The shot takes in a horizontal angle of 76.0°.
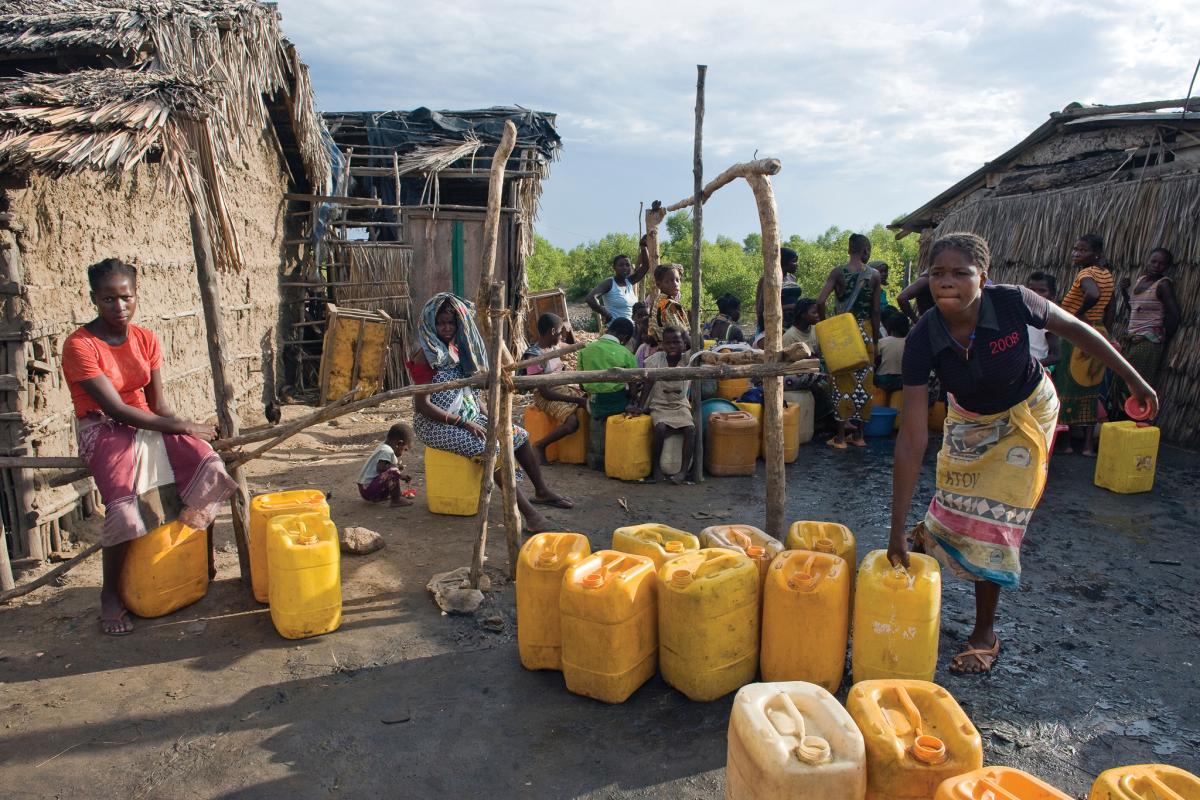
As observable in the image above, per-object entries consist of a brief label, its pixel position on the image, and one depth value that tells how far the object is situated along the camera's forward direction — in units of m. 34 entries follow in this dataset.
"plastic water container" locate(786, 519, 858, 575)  3.46
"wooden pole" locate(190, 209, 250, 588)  3.98
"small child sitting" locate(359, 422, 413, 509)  5.57
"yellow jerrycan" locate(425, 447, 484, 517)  5.25
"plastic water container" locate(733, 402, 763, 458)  6.74
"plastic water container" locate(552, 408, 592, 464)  6.69
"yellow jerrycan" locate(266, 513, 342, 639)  3.48
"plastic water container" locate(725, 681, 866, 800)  1.94
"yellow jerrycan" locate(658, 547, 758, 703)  2.96
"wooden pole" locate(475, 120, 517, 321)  4.00
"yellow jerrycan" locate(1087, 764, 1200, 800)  1.74
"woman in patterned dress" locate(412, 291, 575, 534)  4.93
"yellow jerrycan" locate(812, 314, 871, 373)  6.93
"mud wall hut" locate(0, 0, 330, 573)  3.73
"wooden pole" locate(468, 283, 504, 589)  3.95
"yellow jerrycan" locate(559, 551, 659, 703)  2.95
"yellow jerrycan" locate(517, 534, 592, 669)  3.26
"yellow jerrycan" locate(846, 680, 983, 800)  2.04
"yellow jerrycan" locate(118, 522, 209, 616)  3.71
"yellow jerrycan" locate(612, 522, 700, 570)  3.45
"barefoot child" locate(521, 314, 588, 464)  6.38
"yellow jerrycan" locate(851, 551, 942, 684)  2.88
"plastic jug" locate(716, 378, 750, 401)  7.22
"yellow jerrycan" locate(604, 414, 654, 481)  6.24
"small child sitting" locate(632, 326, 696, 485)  6.21
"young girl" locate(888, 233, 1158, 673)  2.96
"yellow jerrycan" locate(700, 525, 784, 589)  3.37
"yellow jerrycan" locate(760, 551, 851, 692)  2.97
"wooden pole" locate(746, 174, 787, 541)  4.00
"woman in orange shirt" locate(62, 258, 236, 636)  3.47
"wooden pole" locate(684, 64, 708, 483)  5.70
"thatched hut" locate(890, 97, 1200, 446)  7.12
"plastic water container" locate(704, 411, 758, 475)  6.40
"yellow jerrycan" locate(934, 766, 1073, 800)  1.76
